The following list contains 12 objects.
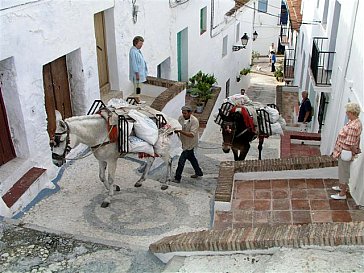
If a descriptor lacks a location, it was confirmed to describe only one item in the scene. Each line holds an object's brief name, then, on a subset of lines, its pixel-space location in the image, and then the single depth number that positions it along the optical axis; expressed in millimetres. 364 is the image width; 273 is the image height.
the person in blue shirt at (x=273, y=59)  30834
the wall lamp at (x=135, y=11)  12045
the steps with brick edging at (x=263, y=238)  4548
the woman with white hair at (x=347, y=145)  6558
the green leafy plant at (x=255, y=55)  34031
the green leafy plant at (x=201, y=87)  15258
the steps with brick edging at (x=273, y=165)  7906
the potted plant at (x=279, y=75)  27500
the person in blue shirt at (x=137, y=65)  10363
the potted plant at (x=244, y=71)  25284
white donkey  6820
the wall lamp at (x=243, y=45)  21359
